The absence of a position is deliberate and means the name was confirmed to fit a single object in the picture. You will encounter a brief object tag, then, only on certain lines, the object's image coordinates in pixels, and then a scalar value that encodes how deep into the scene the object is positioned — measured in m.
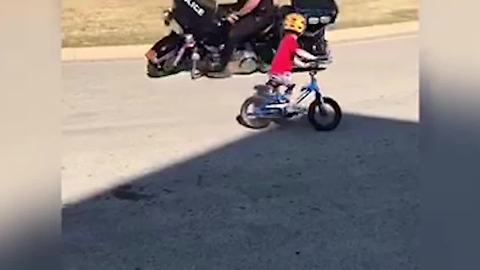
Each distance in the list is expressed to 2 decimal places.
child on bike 9.23
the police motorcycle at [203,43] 11.14
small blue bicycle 9.15
